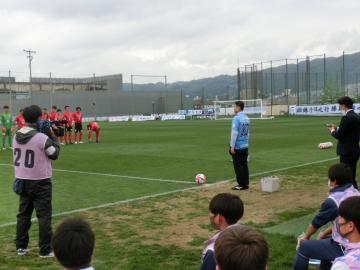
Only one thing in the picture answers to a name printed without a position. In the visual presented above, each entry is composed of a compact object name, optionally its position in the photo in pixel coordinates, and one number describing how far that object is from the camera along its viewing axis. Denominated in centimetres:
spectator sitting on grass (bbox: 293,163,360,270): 450
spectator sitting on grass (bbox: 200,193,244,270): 365
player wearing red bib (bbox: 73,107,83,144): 2455
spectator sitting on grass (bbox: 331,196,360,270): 328
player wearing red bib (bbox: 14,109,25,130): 2119
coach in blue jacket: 1090
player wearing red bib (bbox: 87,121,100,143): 2500
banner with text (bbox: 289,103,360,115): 4897
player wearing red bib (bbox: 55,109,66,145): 2388
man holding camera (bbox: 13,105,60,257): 642
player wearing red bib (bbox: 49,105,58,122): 2370
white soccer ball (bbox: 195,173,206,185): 1182
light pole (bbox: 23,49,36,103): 6358
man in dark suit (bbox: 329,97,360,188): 858
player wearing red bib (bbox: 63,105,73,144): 2438
